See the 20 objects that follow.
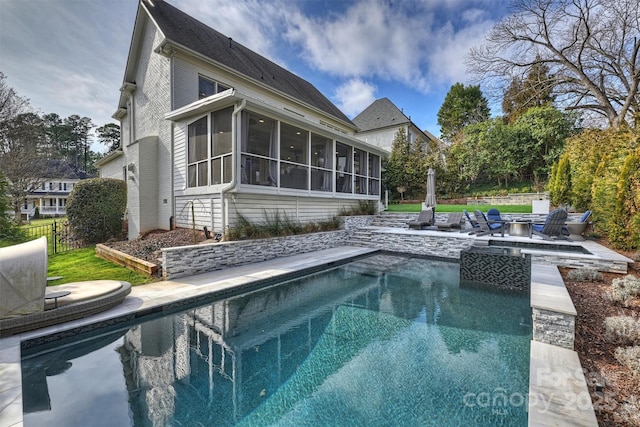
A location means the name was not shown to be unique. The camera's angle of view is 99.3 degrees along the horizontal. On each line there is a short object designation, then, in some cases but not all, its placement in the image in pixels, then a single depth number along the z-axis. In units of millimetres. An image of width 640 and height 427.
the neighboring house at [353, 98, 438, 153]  26250
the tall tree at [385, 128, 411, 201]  20922
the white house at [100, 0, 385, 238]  8516
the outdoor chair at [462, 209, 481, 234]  10859
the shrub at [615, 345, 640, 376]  2787
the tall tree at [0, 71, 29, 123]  18844
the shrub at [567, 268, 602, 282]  5937
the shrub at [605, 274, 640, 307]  4566
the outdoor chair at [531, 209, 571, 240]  8547
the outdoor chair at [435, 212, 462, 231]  11523
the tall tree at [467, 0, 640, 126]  14492
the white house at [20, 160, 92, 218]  30433
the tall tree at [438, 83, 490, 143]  28934
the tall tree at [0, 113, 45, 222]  19672
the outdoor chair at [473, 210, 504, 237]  9992
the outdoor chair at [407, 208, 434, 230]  12016
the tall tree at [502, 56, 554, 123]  17036
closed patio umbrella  12695
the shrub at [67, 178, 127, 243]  10172
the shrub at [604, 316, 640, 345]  3307
